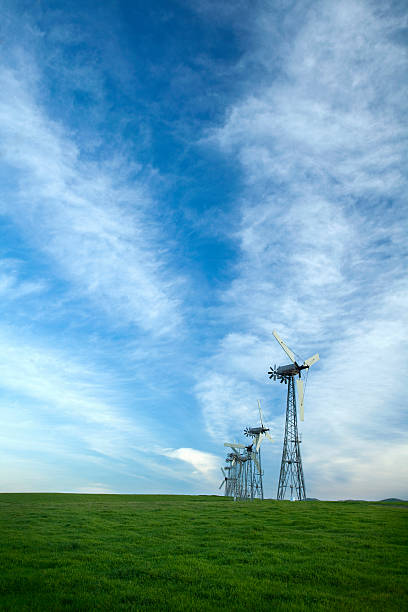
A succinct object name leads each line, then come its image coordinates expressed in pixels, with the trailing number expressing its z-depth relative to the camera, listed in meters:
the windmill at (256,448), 82.34
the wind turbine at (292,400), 60.94
